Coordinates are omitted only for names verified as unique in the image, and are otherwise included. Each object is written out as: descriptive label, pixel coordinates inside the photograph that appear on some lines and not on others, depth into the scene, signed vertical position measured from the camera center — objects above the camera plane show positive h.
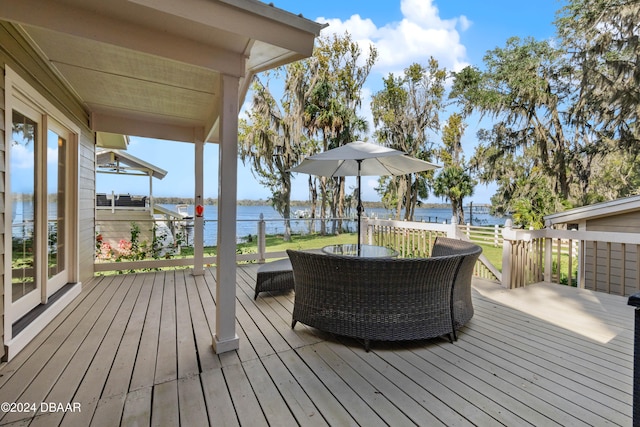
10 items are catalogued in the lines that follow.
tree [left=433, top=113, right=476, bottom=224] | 14.15 +2.02
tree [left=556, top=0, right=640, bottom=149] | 7.61 +4.26
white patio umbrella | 3.21 +0.61
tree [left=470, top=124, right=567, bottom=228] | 8.98 +1.79
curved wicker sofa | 2.26 -0.68
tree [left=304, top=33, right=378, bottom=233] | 11.71 +4.89
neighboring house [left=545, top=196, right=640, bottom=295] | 4.68 -0.23
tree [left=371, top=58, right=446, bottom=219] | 13.66 +4.80
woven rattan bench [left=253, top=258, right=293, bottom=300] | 3.63 -0.88
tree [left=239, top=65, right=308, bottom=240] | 11.34 +3.20
